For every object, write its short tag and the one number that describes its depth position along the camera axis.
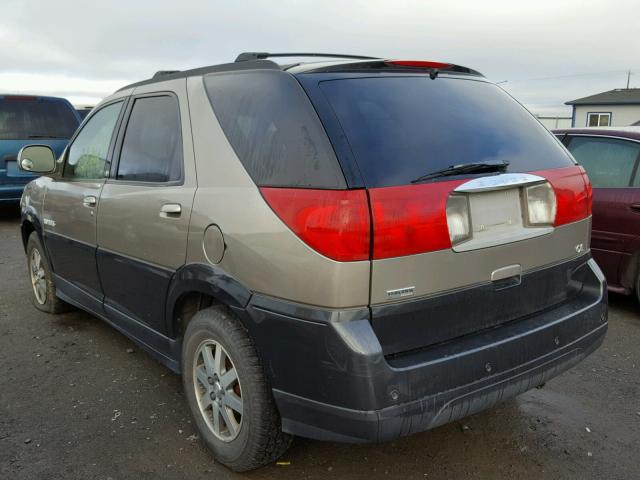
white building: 32.97
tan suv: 2.19
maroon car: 4.87
